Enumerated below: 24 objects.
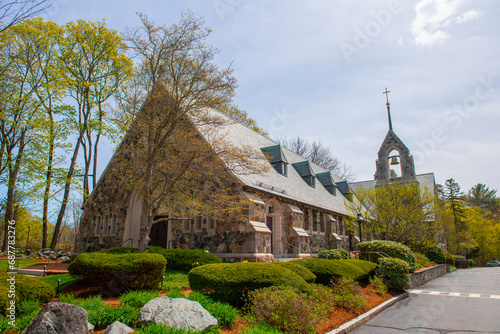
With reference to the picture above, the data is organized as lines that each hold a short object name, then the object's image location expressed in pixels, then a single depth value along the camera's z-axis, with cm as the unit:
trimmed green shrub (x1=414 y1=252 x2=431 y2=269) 1945
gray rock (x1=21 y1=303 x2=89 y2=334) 444
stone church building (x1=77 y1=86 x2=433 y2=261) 1383
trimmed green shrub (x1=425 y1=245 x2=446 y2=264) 2366
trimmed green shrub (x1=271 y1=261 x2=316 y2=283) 849
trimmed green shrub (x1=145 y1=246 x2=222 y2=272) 1089
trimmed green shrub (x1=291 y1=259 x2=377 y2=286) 944
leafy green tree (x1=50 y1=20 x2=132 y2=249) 2262
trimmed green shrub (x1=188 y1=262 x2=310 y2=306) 694
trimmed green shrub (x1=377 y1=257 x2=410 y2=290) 1156
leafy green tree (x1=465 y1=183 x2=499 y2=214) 7312
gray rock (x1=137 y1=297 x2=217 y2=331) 519
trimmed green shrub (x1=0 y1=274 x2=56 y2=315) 539
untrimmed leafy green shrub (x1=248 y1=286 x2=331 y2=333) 578
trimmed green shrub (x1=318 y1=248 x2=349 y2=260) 1486
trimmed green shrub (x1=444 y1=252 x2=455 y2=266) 2875
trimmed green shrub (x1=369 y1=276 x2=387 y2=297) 1048
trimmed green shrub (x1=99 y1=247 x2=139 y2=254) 1092
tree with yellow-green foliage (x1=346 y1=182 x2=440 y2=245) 1956
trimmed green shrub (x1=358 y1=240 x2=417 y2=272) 1388
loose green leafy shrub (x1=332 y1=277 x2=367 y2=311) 800
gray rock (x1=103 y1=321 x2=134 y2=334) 479
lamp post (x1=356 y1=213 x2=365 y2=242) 1747
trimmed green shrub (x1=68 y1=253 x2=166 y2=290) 781
